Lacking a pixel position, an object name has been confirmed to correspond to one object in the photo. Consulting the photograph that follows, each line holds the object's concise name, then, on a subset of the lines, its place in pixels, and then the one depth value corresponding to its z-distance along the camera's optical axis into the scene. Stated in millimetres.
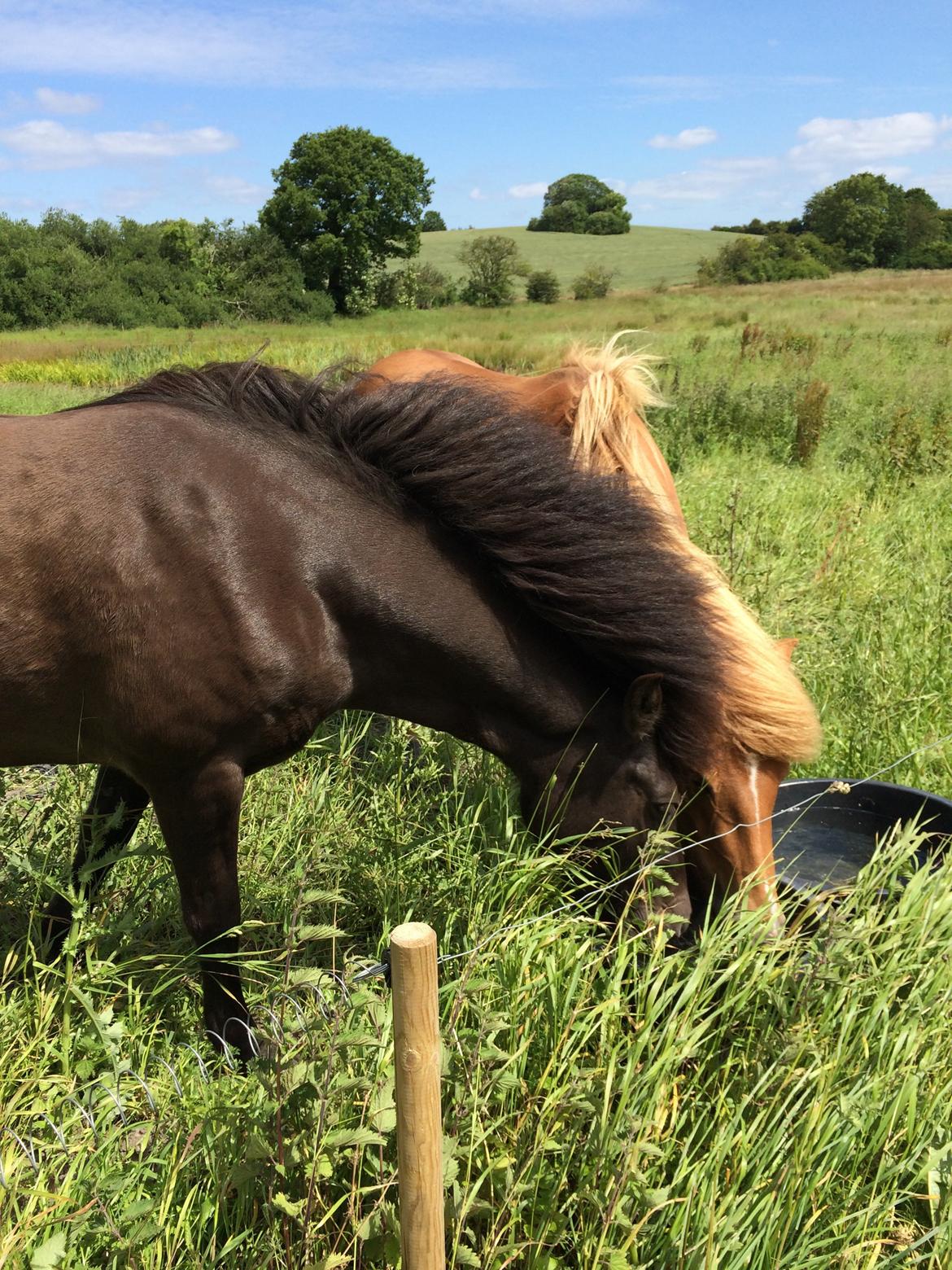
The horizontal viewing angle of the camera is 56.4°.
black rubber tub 3164
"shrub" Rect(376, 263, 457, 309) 49500
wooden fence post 1151
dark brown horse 2160
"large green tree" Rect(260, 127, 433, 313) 50469
